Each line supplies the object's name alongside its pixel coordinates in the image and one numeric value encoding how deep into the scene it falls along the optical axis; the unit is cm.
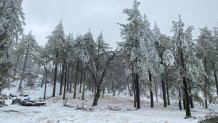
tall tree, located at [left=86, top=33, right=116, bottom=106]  2742
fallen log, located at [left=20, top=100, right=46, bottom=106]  1860
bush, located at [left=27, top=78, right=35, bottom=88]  4021
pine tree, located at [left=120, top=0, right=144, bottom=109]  2122
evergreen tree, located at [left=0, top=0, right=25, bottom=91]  1505
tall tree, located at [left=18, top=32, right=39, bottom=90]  3827
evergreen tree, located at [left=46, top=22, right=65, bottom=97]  3093
